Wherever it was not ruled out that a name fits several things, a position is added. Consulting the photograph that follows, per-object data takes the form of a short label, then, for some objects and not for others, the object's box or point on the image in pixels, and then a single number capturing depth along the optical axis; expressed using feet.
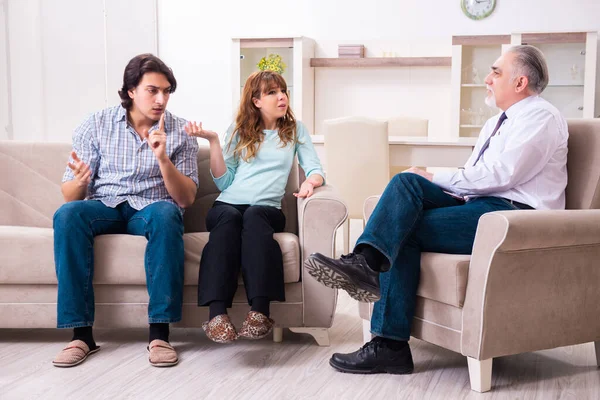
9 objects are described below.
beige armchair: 6.76
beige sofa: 8.17
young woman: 7.75
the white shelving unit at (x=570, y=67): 19.20
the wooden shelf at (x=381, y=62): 20.71
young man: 7.89
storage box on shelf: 21.17
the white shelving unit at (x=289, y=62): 21.12
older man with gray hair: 7.14
